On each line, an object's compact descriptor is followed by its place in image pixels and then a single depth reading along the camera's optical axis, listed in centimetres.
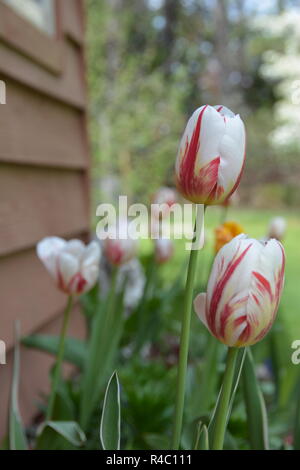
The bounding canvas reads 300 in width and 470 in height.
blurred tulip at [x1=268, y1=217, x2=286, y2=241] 131
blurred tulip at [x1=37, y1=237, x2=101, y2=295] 81
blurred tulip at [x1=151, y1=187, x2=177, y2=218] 163
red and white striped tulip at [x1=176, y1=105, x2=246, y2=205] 52
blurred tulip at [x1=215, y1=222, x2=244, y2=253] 92
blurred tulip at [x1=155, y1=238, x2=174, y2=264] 159
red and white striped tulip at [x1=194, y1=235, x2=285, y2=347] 49
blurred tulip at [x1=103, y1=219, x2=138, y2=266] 113
